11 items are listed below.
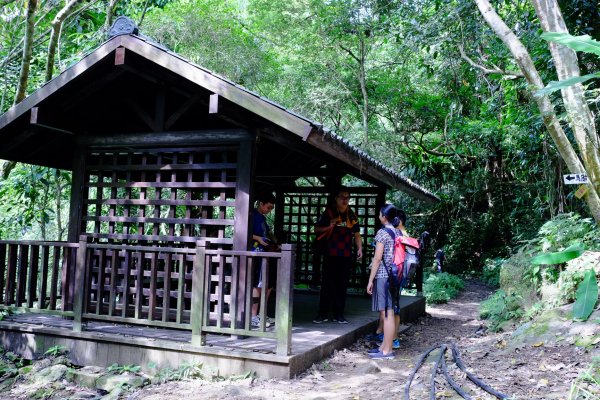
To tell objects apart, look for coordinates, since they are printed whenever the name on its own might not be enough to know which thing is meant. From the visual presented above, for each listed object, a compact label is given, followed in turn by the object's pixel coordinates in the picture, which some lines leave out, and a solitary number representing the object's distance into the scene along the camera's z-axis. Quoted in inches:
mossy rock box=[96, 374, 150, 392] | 203.3
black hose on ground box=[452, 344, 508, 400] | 161.8
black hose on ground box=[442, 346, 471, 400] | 165.6
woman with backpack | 237.6
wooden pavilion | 210.8
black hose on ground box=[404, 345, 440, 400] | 173.1
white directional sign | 226.7
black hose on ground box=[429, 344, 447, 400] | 169.6
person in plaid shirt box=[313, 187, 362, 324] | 281.1
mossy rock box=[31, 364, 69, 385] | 216.2
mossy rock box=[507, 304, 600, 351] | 217.9
